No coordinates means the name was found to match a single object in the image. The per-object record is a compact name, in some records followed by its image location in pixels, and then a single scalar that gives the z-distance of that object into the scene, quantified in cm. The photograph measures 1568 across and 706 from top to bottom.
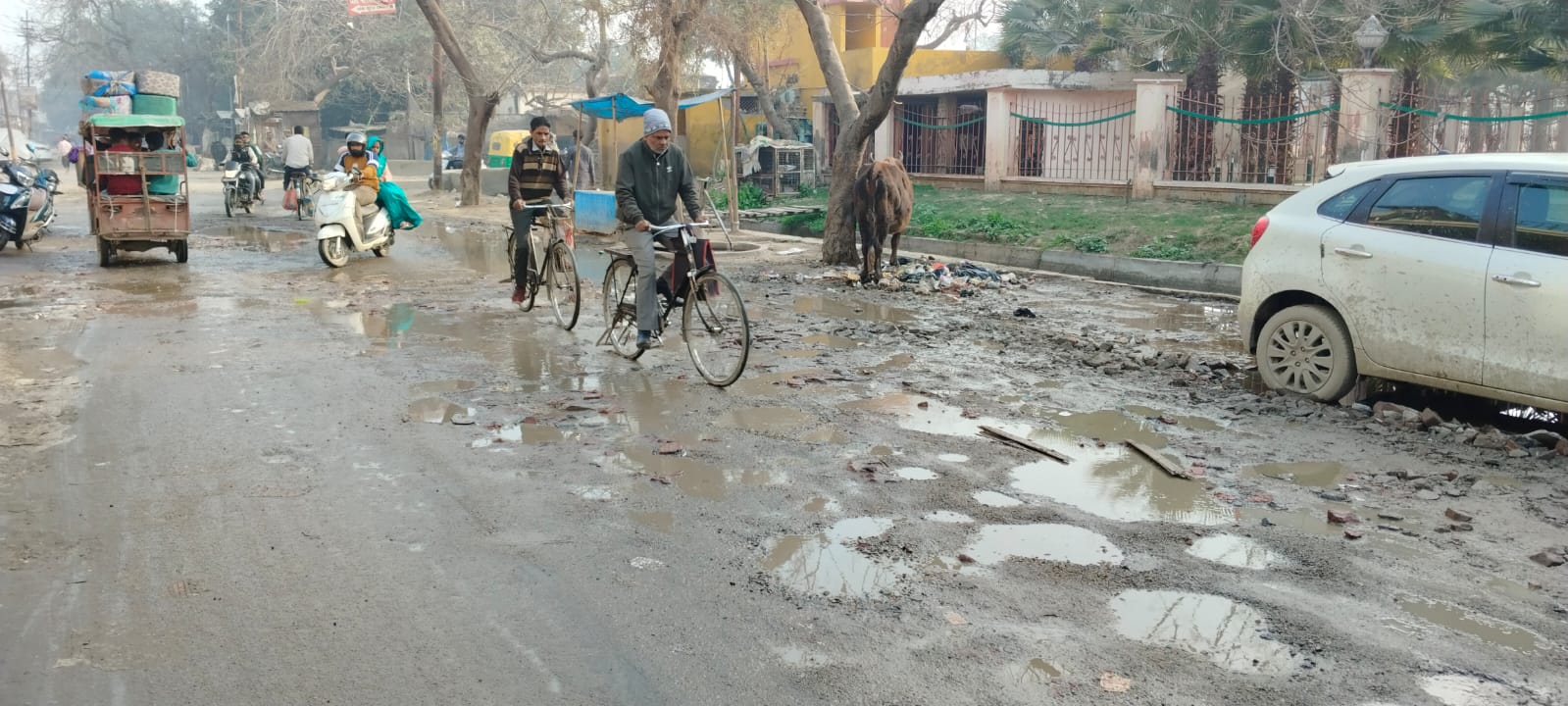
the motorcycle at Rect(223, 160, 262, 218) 2484
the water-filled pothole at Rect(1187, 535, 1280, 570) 496
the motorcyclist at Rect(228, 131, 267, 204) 2462
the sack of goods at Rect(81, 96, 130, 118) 2194
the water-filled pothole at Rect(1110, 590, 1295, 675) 401
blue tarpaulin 2097
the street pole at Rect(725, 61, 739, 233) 2058
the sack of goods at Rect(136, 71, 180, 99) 2300
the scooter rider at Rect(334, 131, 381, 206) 1614
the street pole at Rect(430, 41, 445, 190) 3100
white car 670
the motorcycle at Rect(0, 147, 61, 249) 1659
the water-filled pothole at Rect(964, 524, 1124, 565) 502
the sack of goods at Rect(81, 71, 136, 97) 2248
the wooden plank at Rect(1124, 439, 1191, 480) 625
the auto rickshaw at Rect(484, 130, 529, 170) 4178
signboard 3039
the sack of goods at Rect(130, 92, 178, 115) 2284
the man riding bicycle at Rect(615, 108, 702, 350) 854
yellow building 3322
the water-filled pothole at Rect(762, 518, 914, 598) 465
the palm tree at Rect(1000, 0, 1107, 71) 2841
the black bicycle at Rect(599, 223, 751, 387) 821
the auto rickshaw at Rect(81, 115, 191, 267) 1548
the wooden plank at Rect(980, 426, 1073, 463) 659
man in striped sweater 1116
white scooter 1573
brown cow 1441
